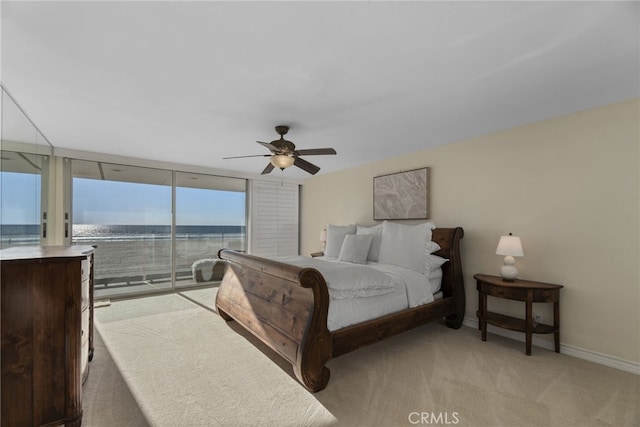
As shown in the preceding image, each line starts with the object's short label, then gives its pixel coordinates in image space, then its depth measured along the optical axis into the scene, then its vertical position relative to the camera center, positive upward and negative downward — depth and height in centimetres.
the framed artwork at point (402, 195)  408 +32
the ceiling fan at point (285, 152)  297 +67
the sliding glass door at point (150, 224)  457 -16
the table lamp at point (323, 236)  530 -39
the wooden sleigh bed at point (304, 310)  215 -92
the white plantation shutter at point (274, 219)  601 -8
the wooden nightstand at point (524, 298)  270 -80
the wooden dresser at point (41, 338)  157 -72
